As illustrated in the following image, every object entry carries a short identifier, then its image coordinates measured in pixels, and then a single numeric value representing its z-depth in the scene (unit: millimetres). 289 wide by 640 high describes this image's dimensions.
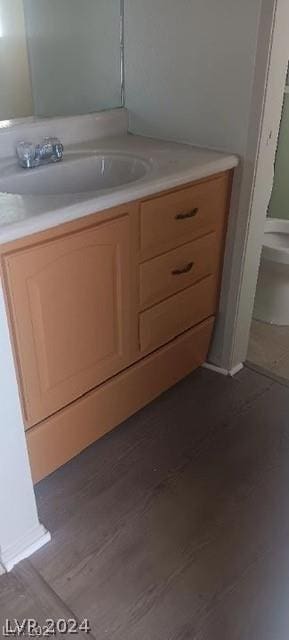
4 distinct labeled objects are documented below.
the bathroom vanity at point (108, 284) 1165
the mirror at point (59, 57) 1578
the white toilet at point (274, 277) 2156
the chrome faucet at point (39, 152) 1489
